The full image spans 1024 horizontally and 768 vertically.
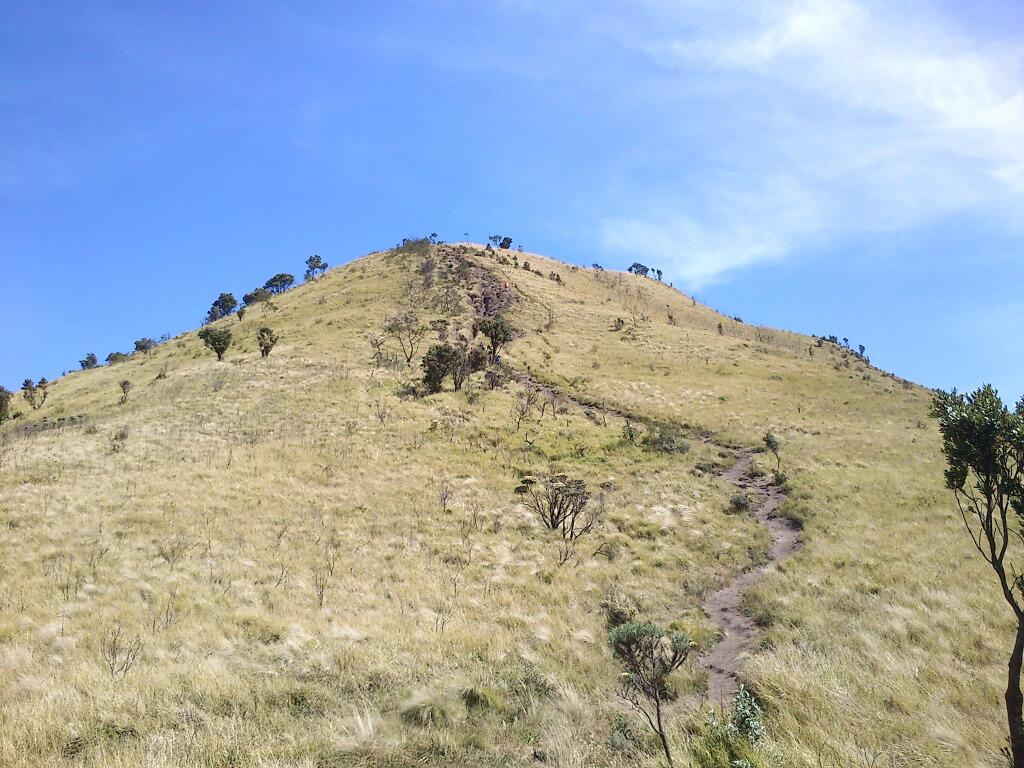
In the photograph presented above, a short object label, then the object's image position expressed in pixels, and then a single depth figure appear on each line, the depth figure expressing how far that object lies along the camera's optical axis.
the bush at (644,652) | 7.35
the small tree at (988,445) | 6.46
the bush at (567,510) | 18.48
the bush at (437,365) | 36.41
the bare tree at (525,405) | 32.69
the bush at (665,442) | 28.64
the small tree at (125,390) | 33.42
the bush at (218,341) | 43.25
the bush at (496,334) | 44.44
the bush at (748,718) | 6.43
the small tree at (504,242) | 95.50
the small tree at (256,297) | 80.74
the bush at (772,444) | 27.90
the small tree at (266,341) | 41.94
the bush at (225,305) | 89.69
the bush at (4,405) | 31.80
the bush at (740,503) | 21.47
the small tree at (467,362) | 37.62
